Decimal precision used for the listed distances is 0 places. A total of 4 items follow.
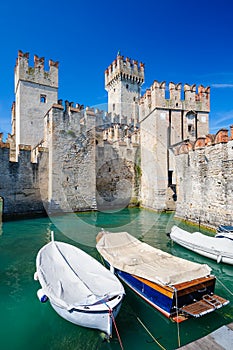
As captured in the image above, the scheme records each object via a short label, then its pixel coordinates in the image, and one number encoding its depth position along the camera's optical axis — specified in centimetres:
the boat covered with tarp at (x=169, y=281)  454
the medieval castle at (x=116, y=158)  1238
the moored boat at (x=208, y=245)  740
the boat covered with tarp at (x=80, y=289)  388
